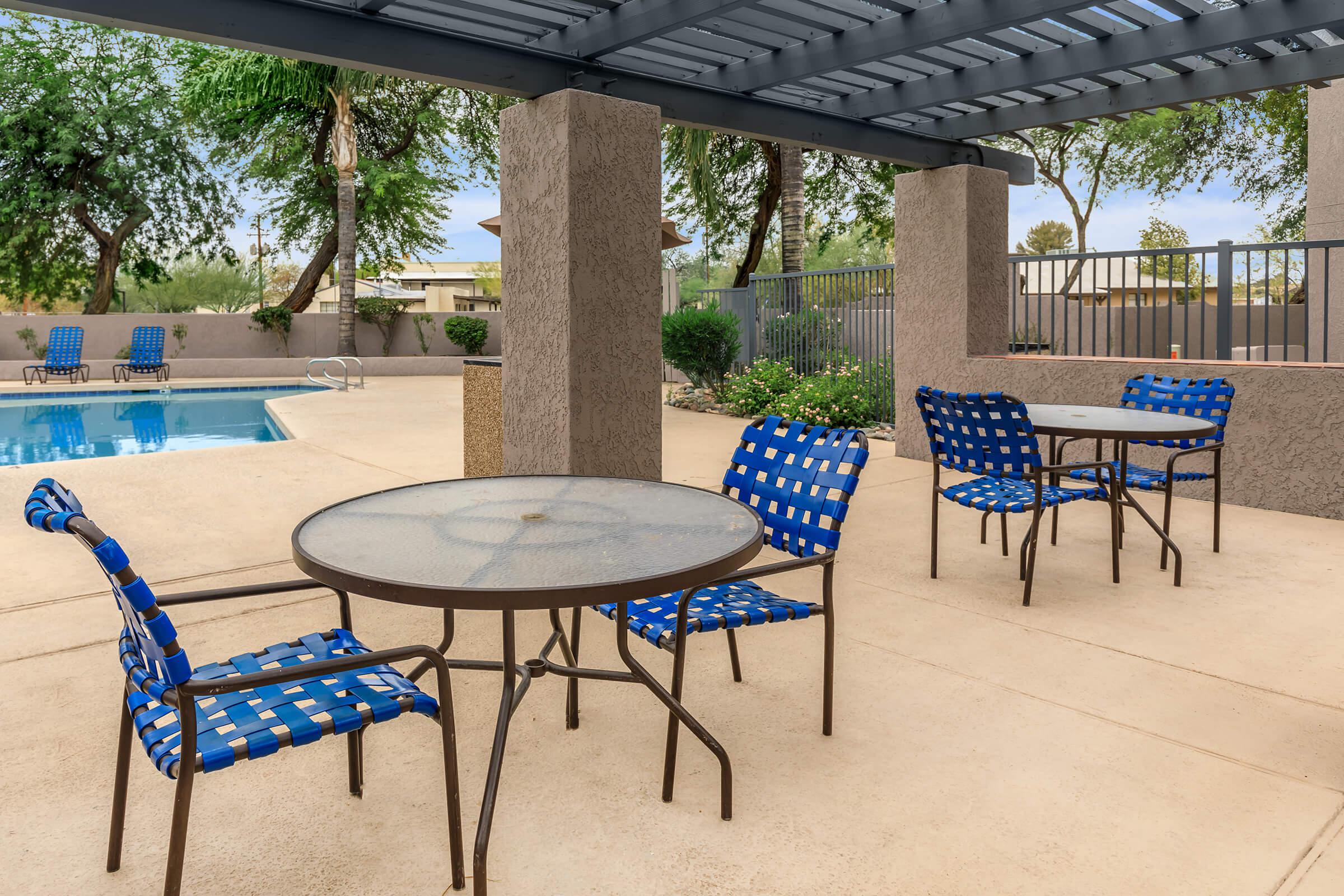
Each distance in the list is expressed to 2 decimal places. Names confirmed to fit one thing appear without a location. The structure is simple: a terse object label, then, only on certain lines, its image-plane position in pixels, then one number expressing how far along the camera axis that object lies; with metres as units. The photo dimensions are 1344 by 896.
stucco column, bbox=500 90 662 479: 4.47
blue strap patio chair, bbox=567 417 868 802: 2.38
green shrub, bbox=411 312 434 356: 22.05
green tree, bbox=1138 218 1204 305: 31.75
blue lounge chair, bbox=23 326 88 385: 17.53
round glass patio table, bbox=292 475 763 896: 1.85
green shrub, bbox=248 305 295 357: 21.06
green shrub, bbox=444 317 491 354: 21.20
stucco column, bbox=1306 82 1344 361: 11.09
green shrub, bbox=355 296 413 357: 21.58
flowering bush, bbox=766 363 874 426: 9.67
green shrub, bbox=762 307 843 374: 10.45
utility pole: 27.82
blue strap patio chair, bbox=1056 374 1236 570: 4.44
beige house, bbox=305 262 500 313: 60.81
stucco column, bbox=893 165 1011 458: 7.24
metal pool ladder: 15.75
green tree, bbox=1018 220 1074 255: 46.00
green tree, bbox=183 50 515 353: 20.03
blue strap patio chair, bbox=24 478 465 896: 1.63
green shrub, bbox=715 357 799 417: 10.85
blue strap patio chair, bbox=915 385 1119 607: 3.92
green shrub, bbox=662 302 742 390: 11.73
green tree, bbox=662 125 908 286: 20.23
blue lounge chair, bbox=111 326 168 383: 18.30
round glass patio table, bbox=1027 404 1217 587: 4.02
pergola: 4.09
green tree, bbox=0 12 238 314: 22.28
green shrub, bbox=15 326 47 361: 19.50
